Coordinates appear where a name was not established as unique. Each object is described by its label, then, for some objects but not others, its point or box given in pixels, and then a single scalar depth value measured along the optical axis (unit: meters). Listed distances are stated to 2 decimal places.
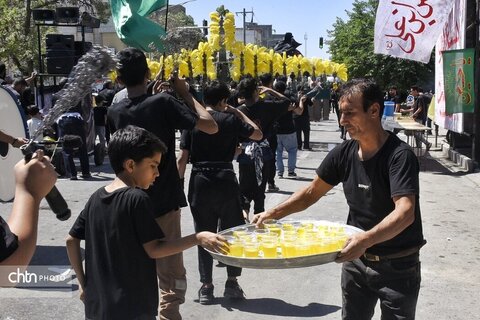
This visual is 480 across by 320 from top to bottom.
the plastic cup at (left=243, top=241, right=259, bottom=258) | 2.84
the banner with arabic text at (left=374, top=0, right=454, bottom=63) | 10.49
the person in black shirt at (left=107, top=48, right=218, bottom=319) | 4.03
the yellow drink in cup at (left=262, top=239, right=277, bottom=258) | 2.85
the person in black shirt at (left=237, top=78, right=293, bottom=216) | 7.30
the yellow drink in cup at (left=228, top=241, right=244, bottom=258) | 2.86
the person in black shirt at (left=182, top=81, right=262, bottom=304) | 5.40
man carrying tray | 3.15
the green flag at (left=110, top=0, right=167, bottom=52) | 5.43
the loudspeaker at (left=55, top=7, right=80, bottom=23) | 12.87
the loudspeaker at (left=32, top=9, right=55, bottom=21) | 13.52
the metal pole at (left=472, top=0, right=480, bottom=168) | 12.73
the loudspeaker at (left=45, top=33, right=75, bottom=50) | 13.53
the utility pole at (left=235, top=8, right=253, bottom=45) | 77.15
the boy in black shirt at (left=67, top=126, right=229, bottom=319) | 2.89
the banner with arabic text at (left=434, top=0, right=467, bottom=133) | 12.85
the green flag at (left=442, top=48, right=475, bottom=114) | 12.19
